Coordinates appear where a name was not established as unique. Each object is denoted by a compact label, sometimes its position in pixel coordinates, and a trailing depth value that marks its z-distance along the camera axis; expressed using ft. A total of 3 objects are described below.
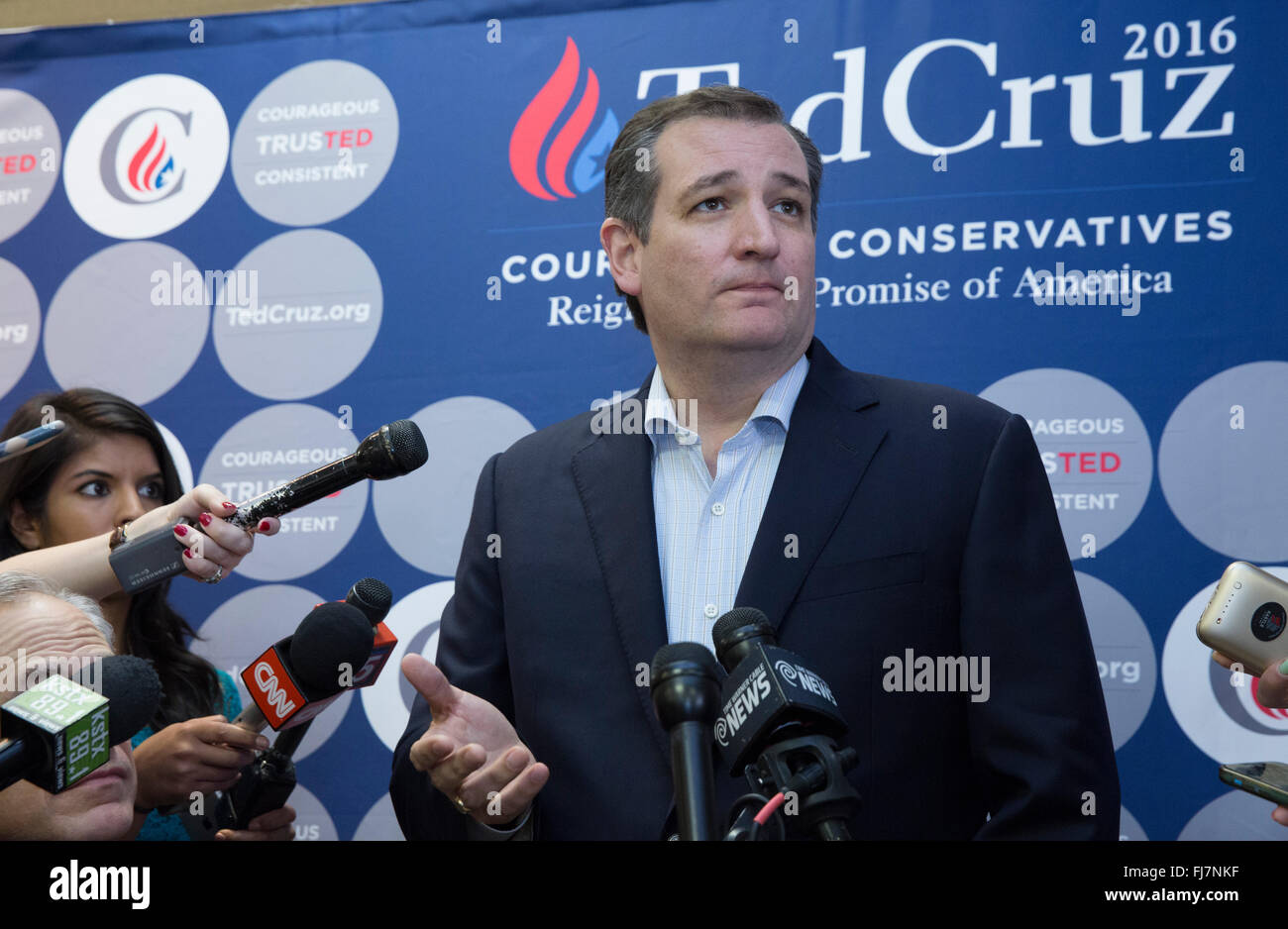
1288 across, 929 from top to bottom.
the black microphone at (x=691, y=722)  2.91
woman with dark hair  8.75
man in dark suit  5.26
